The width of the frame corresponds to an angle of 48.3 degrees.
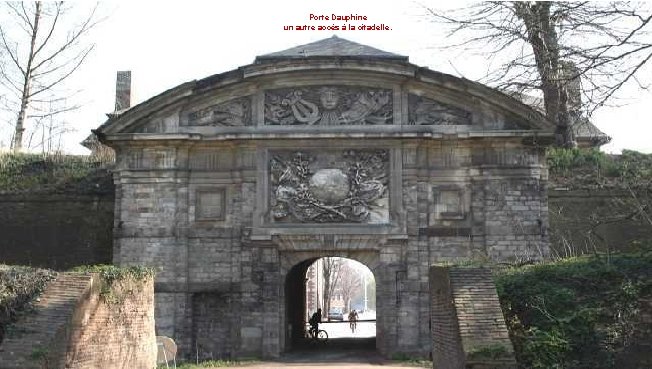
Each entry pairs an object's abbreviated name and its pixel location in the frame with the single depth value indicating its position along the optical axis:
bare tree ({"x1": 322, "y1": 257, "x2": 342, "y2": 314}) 50.55
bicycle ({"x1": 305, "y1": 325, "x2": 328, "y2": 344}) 24.55
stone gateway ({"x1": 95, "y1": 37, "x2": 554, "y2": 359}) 18.69
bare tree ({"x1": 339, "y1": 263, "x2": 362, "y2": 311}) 87.88
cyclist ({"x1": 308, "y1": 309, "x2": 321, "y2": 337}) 25.64
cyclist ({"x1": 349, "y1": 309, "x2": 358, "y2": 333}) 35.19
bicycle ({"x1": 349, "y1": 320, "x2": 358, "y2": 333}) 35.01
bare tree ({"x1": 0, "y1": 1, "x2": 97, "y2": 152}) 29.56
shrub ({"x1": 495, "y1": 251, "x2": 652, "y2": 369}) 9.98
